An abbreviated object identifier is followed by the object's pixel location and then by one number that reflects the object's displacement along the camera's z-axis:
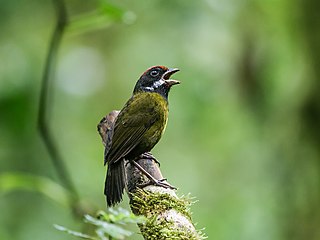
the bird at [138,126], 7.46
